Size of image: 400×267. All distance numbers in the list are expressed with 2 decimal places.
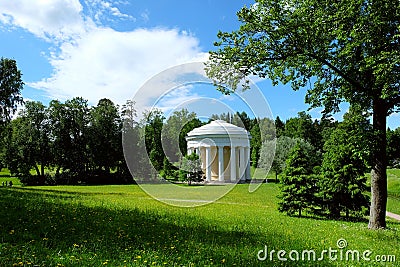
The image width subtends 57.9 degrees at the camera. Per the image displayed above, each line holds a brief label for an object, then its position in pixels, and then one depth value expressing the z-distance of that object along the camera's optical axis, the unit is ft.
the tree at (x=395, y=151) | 190.21
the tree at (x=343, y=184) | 57.11
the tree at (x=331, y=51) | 38.22
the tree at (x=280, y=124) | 245.86
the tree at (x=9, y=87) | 128.36
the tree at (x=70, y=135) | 170.40
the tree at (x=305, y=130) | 234.79
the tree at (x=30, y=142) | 162.91
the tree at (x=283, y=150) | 159.94
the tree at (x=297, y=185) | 56.65
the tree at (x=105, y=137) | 173.47
